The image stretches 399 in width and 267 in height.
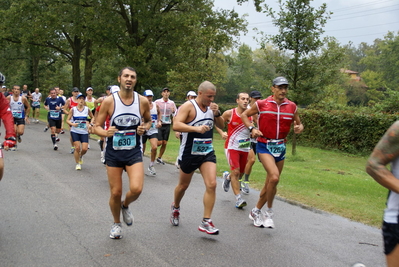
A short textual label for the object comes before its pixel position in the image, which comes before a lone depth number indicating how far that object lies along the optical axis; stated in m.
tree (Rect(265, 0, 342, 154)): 14.13
